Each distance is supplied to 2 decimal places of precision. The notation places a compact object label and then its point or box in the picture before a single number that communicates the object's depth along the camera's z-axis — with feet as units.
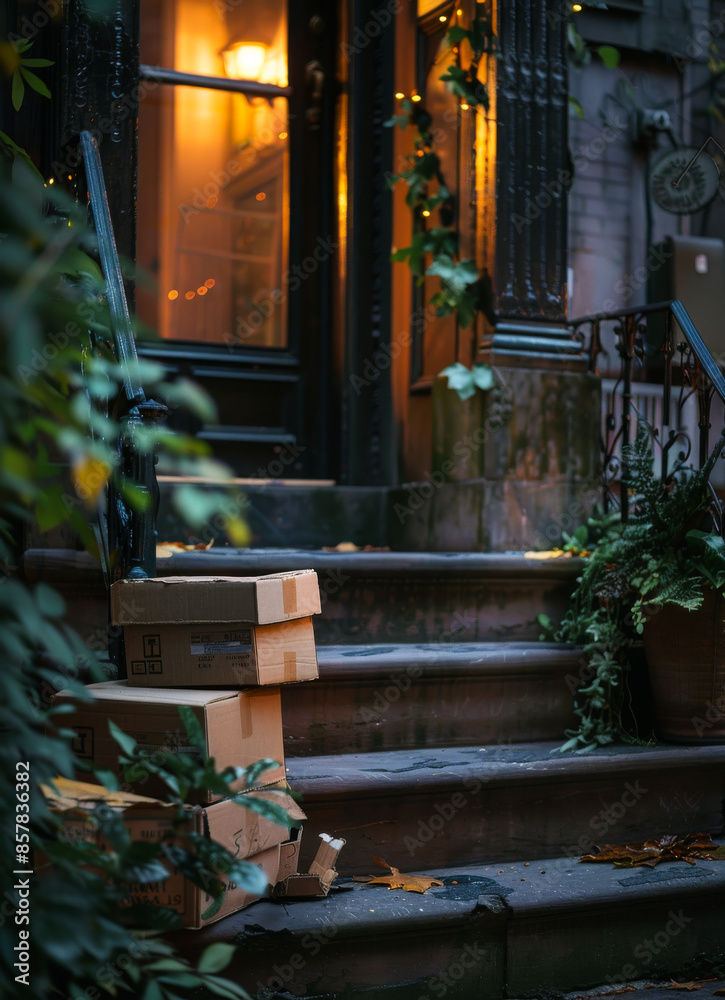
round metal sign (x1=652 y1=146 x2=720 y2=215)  18.62
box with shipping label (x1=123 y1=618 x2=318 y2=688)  6.88
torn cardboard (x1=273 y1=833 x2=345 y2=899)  7.44
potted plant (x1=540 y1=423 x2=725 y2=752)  9.73
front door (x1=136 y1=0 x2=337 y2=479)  14.69
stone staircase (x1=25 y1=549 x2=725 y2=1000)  7.39
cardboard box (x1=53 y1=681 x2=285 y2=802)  6.43
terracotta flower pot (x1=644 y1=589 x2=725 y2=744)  9.80
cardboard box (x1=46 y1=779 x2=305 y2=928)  5.64
